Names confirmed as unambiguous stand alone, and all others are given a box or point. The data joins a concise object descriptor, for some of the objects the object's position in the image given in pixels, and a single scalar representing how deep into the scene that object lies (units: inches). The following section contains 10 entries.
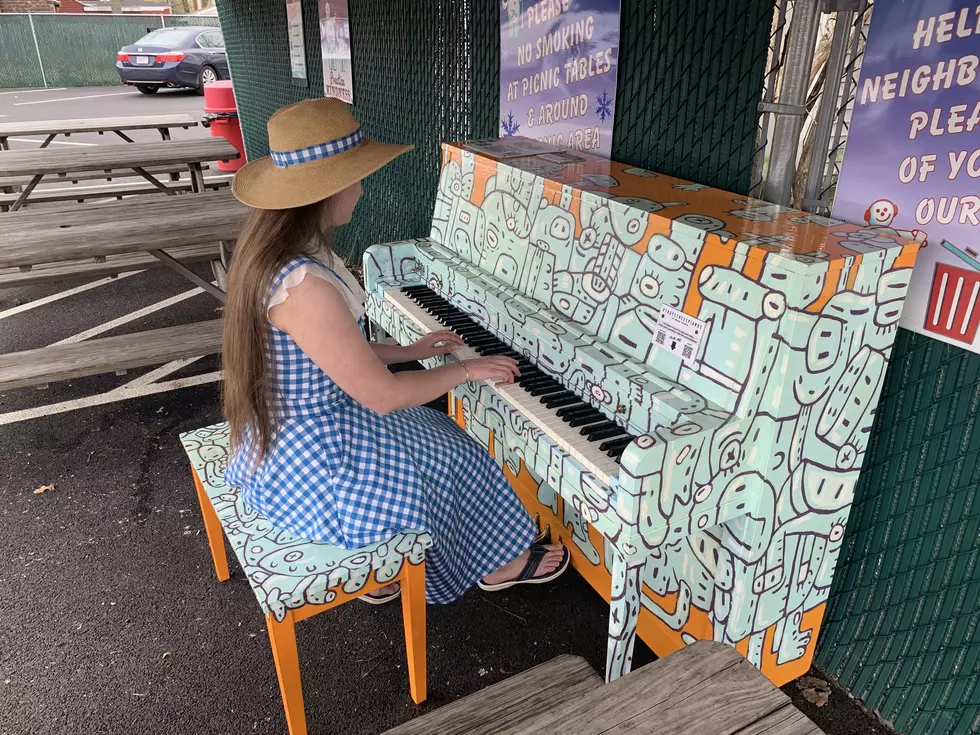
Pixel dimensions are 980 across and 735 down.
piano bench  68.3
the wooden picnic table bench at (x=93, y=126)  274.4
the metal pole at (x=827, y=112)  68.2
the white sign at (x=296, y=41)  223.0
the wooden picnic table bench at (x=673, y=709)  45.0
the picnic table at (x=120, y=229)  139.9
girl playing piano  70.4
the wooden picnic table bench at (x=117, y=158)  223.9
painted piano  61.6
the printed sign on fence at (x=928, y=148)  60.1
